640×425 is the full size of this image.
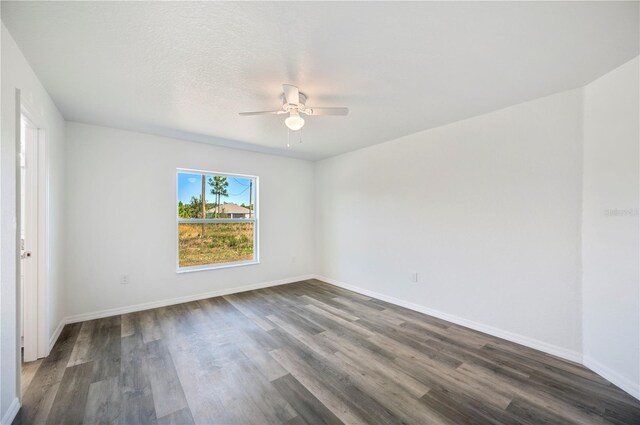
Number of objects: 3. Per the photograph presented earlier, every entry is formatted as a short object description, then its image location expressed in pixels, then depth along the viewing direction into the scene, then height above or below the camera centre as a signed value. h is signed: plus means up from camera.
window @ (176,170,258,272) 4.12 -0.15
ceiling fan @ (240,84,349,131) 2.37 +0.95
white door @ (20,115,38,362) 2.38 -0.24
